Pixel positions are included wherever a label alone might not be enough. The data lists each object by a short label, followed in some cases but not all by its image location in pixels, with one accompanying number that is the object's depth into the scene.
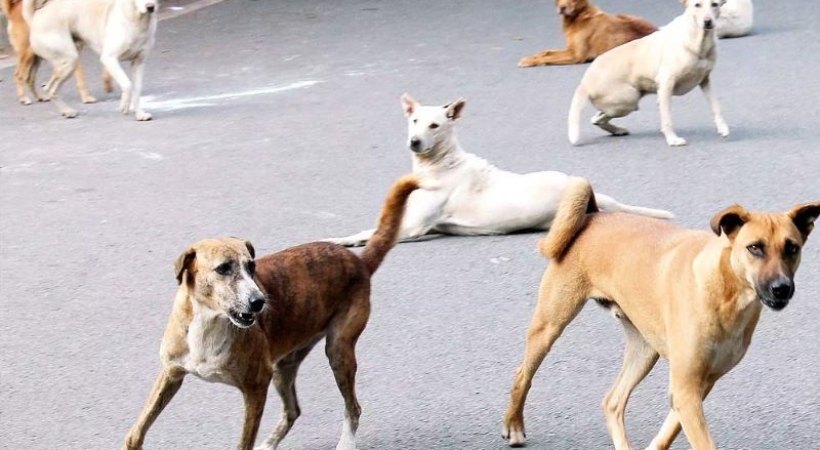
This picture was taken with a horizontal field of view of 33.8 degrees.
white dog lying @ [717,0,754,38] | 14.14
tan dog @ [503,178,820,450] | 4.28
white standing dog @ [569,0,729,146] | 9.83
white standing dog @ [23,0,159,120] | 11.70
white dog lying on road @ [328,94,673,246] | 8.04
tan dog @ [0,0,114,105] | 12.21
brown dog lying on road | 13.16
